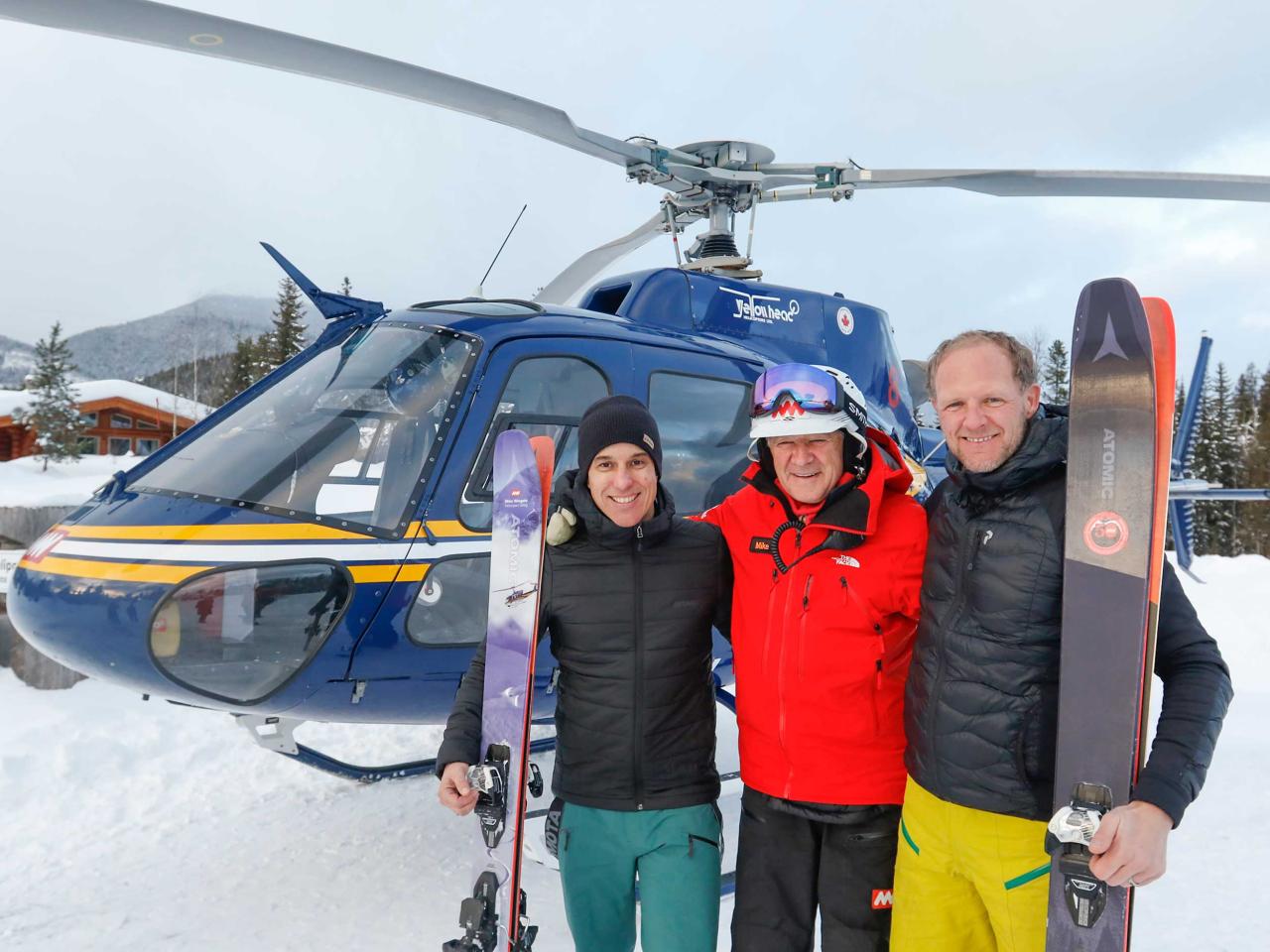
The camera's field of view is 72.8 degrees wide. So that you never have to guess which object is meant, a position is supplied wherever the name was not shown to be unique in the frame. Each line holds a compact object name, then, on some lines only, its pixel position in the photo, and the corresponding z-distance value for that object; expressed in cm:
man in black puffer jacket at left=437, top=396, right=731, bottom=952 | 216
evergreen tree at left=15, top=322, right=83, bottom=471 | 3114
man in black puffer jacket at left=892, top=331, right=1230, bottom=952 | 175
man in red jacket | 204
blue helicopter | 300
